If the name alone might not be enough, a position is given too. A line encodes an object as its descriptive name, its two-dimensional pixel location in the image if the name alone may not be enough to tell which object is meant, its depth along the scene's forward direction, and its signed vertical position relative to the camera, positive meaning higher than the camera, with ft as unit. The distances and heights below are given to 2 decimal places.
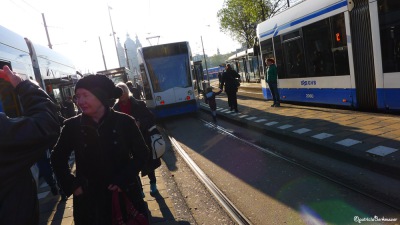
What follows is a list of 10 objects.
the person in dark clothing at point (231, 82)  41.45 -1.36
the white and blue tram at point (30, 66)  17.49 +2.79
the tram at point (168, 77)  44.19 +0.38
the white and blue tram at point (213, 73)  231.50 +0.35
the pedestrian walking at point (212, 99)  38.60 -2.85
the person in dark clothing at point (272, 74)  39.45 -1.17
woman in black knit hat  8.20 -1.55
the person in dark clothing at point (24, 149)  5.43 -0.75
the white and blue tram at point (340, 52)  24.80 +0.15
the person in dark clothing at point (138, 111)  15.17 -1.18
